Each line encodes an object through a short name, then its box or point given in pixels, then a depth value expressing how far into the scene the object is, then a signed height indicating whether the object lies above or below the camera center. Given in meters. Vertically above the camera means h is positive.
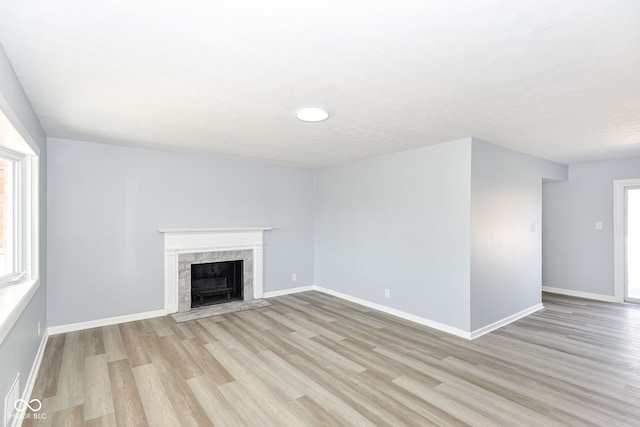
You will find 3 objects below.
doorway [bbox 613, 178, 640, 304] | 5.18 -0.39
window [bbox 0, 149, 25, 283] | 2.63 -0.02
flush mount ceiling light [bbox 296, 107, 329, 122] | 2.78 +0.90
